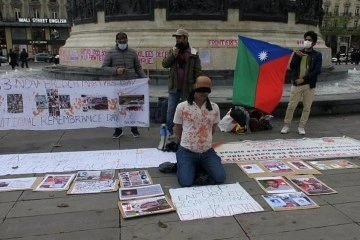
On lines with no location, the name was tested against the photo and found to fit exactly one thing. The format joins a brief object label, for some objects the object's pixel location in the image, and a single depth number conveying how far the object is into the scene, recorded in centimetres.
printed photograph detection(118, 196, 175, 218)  386
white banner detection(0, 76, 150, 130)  648
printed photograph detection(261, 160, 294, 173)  518
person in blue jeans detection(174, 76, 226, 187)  471
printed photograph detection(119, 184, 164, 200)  429
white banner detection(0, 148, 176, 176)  530
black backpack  722
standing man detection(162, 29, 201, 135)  606
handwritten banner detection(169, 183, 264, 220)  388
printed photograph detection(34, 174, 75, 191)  457
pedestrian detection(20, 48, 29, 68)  2877
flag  700
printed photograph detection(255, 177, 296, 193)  447
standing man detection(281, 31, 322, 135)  702
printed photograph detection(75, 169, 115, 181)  491
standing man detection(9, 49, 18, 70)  2592
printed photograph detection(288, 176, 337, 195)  445
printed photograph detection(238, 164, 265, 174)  516
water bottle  621
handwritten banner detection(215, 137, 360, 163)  584
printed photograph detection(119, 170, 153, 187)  471
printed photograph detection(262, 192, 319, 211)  402
